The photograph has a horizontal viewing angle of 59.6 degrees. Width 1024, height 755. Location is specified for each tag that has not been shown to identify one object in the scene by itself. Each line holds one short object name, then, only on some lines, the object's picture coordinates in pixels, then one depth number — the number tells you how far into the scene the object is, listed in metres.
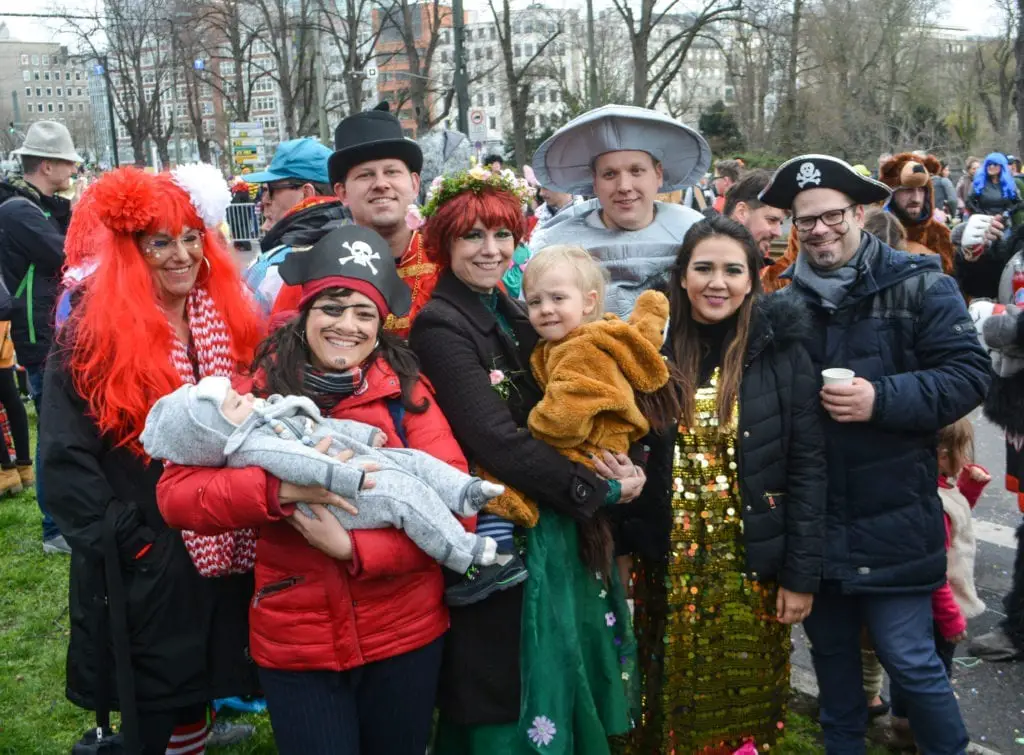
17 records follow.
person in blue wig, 6.80
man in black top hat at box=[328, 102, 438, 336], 3.22
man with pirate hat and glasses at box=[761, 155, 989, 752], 2.76
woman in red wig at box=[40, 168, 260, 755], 2.51
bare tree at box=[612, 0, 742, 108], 25.56
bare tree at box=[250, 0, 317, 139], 31.53
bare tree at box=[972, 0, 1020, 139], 35.72
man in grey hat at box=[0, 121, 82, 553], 5.97
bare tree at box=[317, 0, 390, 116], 30.58
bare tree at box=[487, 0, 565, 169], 27.47
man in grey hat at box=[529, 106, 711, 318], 3.42
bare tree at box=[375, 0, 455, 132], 27.45
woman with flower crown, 2.54
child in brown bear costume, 2.51
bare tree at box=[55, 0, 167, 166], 31.06
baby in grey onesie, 2.15
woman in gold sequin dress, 2.79
